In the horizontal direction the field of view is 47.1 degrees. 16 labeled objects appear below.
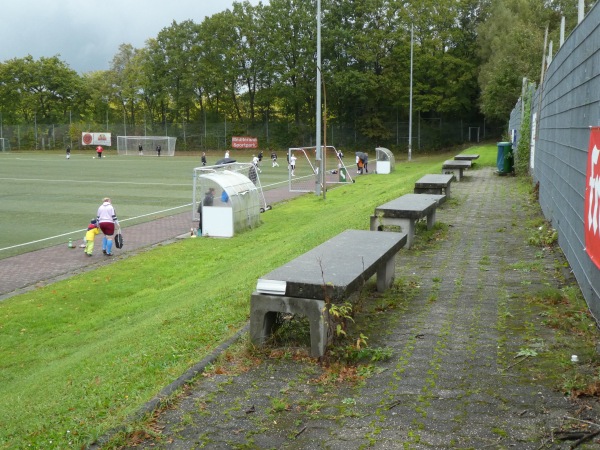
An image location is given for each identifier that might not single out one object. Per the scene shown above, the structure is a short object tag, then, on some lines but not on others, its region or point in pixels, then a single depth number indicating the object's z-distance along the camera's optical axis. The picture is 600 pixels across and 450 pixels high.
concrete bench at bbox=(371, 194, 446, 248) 10.14
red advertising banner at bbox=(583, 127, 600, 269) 5.27
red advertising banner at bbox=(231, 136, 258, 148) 76.50
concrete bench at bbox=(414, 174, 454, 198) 14.78
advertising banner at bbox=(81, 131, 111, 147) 82.44
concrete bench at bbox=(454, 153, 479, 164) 29.27
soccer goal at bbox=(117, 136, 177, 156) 75.56
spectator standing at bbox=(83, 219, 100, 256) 17.23
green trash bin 23.91
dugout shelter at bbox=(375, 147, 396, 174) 41.59
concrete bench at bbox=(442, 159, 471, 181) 22.82
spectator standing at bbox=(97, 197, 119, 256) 17.27
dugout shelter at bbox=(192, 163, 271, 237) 19.78
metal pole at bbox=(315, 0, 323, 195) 28.48
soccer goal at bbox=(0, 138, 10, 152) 85.31
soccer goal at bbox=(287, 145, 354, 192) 34.42
